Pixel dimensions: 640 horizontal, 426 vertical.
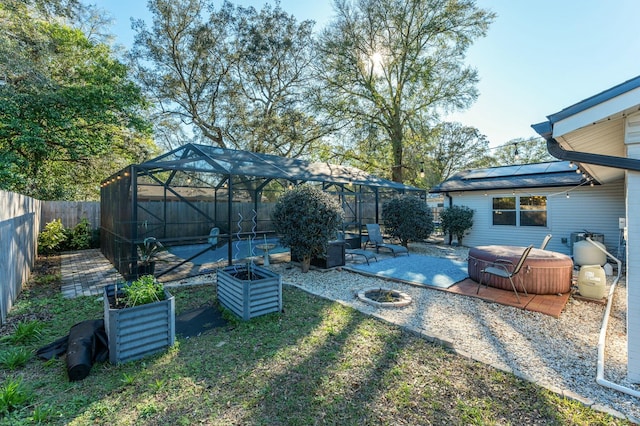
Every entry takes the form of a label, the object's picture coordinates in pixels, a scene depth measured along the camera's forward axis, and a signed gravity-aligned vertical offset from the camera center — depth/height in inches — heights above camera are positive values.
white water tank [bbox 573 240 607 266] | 275.6 -37.8
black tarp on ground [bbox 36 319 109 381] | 97.0 -52.6
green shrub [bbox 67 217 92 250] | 367.6 -31.9
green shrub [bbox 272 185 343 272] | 227.9 -3.9
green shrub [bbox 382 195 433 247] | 370.3 -5.3
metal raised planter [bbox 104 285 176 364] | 106.5 -47.3
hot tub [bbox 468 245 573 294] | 194.2 -40.5
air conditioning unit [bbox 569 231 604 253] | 309.1 -21.4
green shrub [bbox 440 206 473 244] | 406.9 -6.2
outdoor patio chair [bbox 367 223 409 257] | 331.9 -32.7
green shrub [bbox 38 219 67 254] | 327.6 -30.8
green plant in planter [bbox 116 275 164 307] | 116.6 -34.8
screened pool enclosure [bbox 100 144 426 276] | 226.8 +24.3
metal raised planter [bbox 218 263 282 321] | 145.6 -43.6
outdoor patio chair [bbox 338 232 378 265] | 276.5 -39.6
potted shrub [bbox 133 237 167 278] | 200.5 -36.3
